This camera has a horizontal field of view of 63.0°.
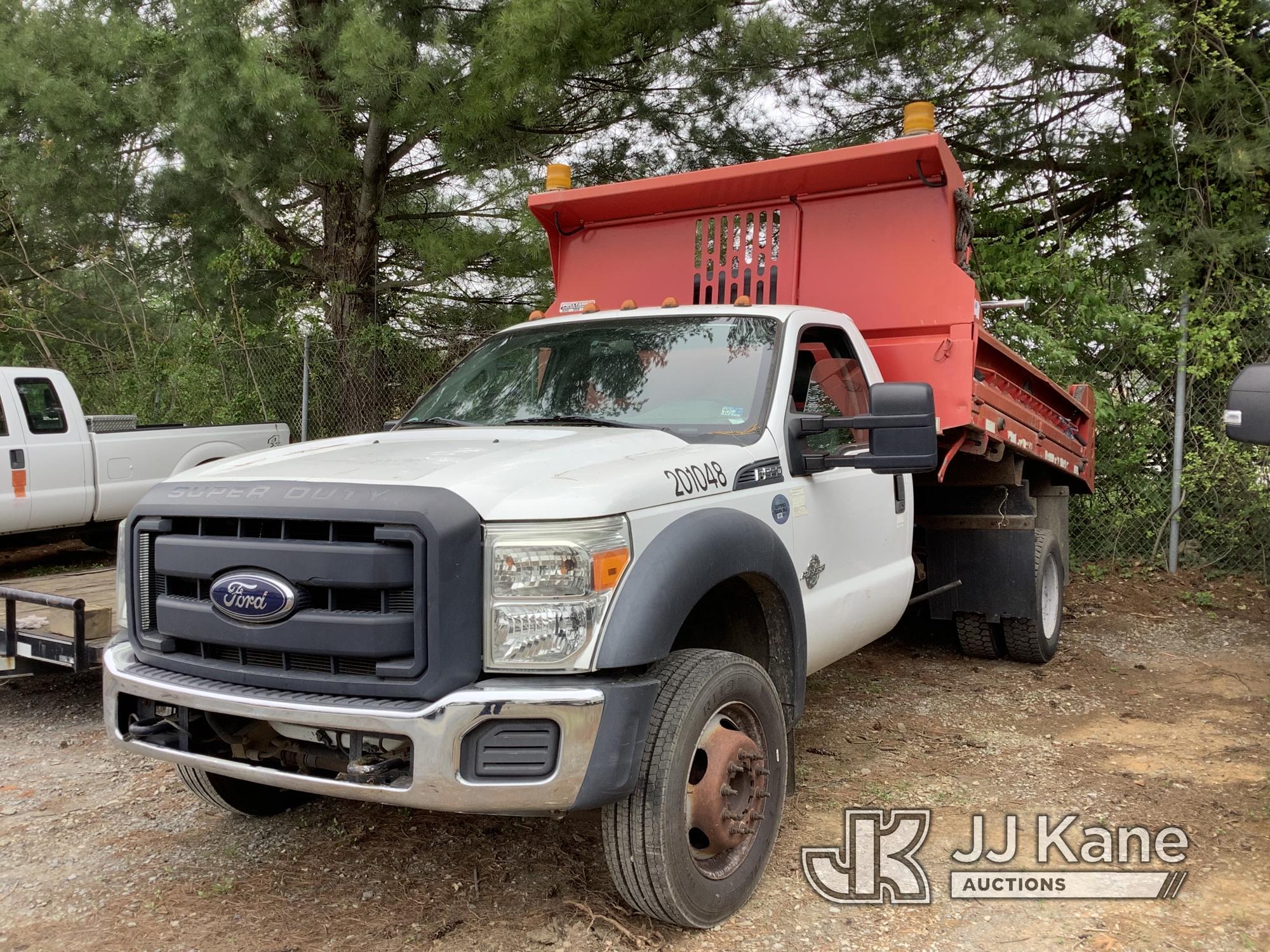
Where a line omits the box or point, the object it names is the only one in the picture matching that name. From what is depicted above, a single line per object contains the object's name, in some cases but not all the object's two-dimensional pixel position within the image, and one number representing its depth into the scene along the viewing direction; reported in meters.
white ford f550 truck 2.81
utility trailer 4.69
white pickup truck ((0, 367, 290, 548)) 8.63
